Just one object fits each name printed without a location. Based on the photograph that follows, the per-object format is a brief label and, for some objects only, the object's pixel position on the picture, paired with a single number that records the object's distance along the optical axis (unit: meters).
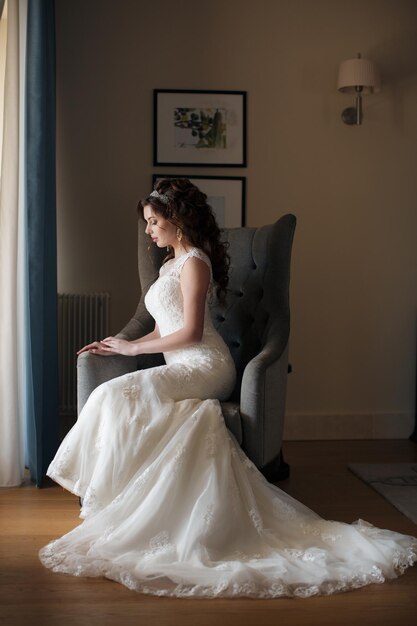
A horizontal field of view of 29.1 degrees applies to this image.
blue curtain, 3.55
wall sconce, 4.38
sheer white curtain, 3.45
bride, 2.39
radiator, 4.32
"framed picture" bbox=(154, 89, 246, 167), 4.46
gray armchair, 2.93
